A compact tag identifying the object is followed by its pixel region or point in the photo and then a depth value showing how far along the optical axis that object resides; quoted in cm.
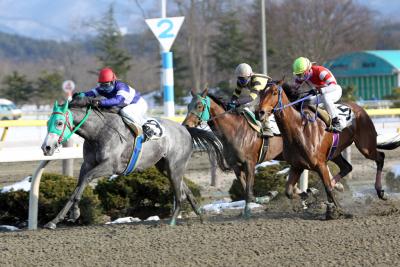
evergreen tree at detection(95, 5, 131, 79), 8245
